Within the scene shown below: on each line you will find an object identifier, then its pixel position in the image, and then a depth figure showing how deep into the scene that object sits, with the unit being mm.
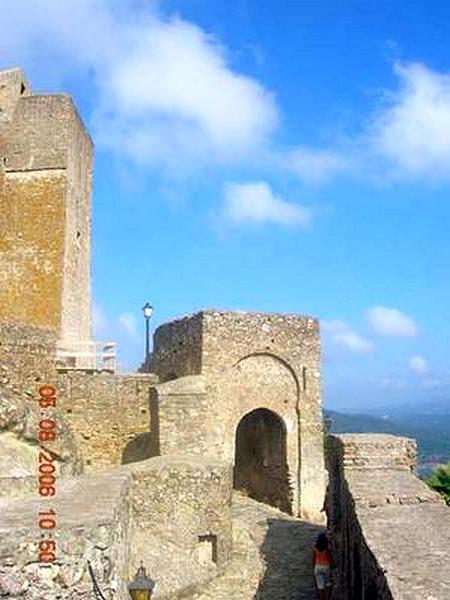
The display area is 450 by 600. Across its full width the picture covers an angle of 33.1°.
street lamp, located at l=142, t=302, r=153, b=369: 20844
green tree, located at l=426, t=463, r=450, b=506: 19234
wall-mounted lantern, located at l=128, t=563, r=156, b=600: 7172
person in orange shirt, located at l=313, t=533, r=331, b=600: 11742
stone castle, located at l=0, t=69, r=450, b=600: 6801
